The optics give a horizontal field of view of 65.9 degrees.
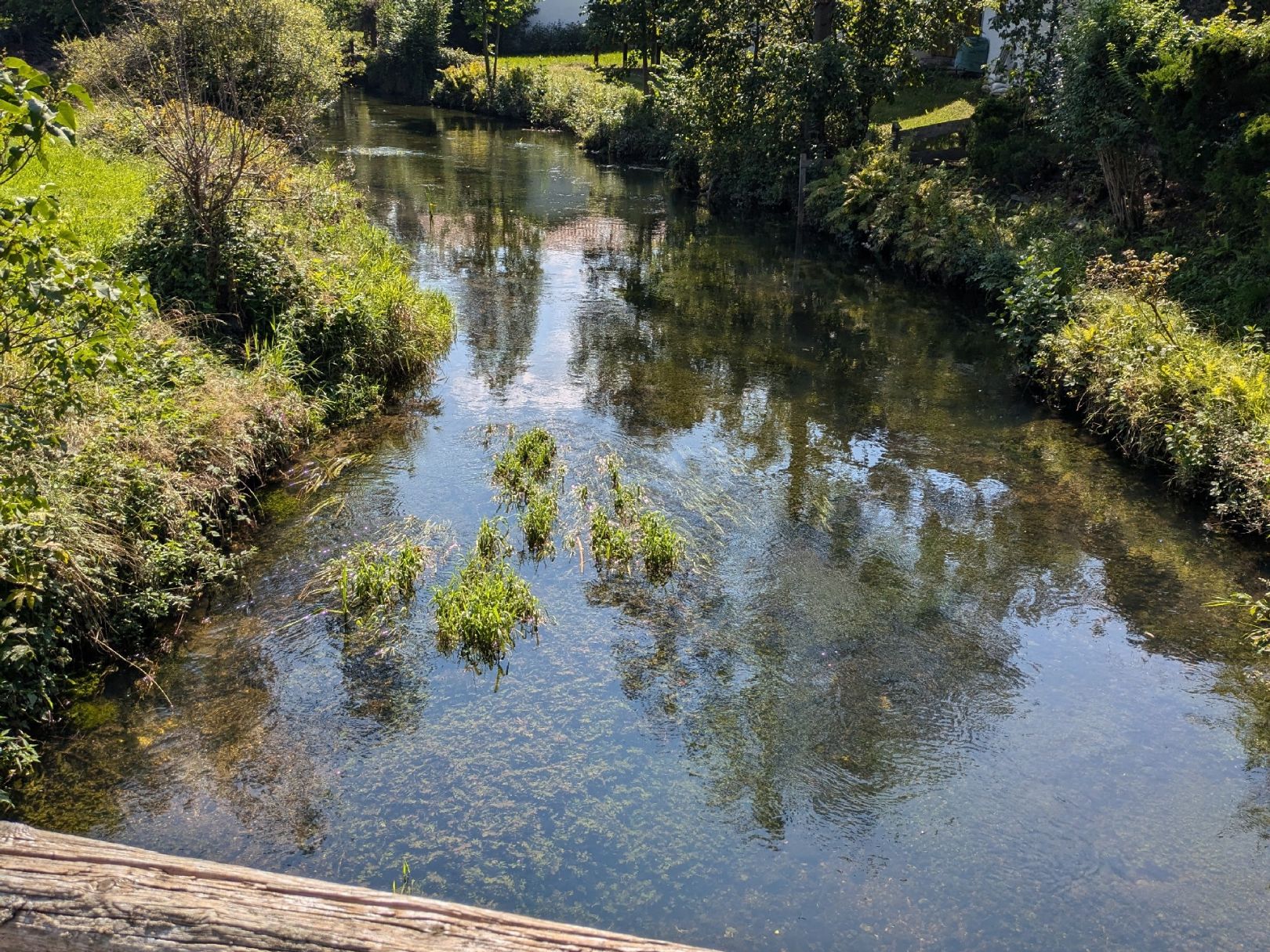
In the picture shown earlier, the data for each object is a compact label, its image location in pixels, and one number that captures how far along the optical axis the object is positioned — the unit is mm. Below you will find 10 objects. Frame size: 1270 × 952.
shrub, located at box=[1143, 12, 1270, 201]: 13227
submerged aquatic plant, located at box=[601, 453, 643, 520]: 9758
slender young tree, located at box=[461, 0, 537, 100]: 44000
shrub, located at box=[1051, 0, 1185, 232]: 15438
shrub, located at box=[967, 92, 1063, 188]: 20156
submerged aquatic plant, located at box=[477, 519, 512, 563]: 8969
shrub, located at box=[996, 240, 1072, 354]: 13633
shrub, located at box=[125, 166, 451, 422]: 11328
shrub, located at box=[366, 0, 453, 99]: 48094
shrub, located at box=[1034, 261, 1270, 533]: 9773
